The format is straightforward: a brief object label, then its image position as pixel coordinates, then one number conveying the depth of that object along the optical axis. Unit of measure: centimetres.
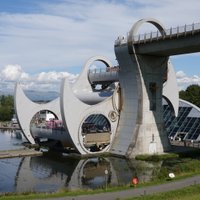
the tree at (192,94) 8225
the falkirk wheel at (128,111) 4219
